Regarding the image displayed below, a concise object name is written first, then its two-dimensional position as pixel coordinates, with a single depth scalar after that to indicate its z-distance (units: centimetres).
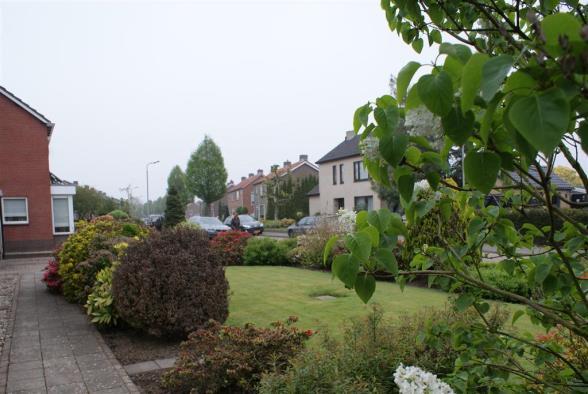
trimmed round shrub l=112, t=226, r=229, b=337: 590
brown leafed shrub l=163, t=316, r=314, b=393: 417
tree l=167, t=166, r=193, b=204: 8990
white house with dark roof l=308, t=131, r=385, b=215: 3816
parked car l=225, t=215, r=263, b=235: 3259
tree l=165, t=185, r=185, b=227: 3636
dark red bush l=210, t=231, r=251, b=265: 1625
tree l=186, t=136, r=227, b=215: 6212
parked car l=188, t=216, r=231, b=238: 2805
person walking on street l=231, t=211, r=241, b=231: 2648
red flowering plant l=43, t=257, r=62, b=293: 982
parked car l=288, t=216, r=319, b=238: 2605
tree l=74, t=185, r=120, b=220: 5141
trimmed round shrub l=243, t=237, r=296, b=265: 1590
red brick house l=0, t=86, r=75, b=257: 2019
